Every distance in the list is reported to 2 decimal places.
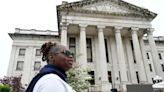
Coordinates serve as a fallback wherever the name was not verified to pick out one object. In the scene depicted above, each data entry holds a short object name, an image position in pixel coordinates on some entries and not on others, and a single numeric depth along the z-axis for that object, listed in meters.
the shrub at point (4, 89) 13.12
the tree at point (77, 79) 14.89
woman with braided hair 1.38
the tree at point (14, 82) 25.10
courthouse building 24.17
